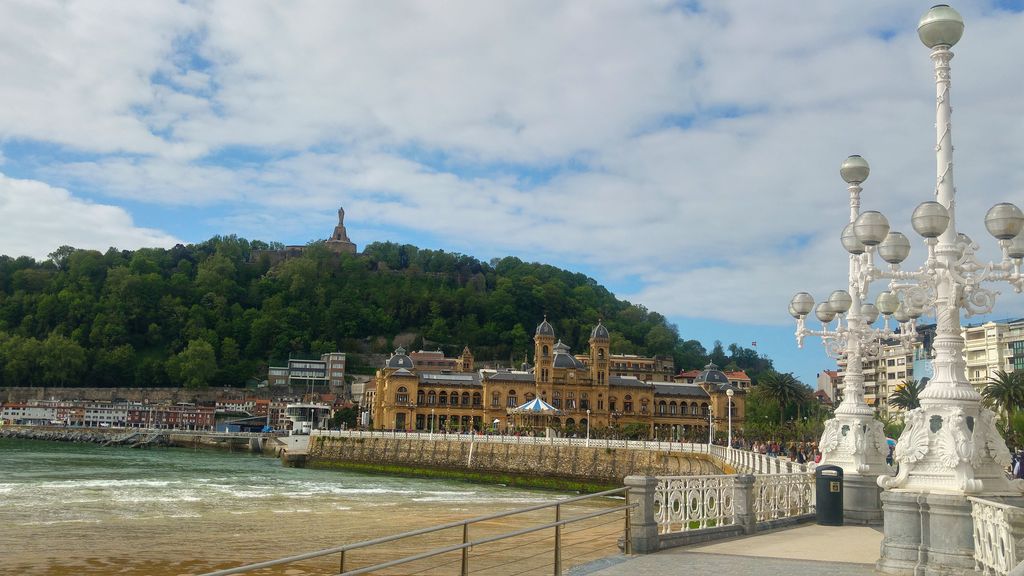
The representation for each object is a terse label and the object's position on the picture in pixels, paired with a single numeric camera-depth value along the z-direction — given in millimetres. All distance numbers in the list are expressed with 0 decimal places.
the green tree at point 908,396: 53428
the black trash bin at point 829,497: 14234
